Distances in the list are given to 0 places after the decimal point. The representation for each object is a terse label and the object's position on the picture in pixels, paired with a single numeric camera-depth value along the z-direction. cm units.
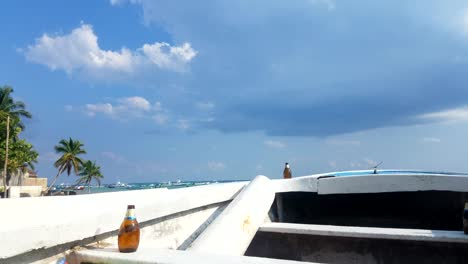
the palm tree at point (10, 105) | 3636
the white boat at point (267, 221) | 216
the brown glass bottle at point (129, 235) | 224
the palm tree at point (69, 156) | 4628
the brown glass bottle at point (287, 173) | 686
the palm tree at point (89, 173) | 5619
